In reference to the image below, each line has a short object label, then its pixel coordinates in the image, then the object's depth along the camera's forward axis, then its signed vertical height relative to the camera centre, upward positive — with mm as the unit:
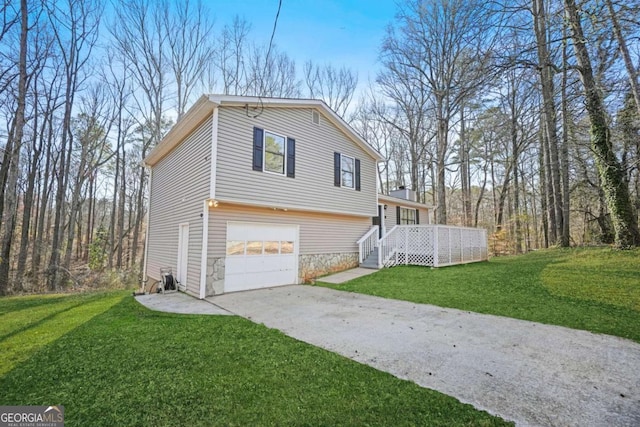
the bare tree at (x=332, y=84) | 19625 +11211
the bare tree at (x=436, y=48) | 13734 +10014
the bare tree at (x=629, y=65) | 4621 +2999
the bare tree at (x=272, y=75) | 17156 +10369
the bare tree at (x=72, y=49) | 12742 +9050
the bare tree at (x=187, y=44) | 15570 +11262
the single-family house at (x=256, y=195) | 7211 +1368
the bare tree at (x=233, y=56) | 16850 +11294
